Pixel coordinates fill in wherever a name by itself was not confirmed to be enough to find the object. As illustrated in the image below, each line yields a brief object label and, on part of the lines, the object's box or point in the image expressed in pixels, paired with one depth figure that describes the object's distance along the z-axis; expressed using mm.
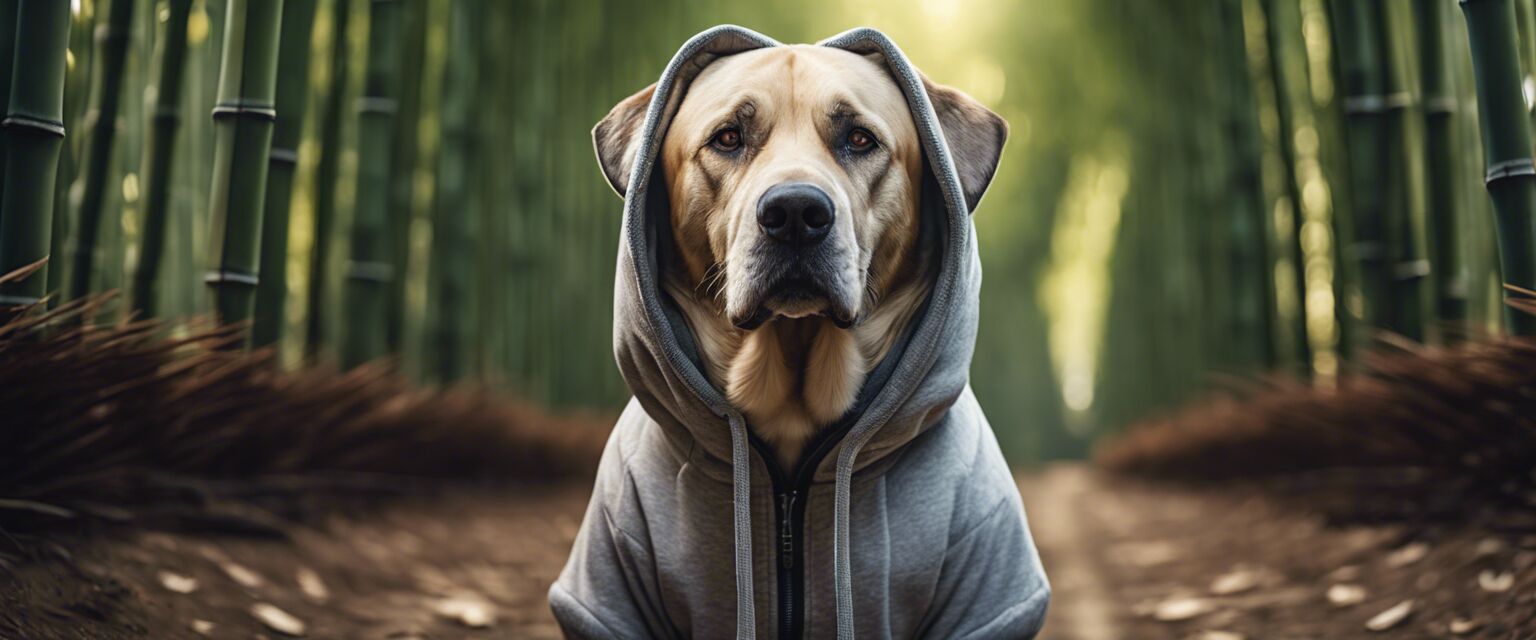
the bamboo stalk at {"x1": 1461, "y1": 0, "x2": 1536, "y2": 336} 2414
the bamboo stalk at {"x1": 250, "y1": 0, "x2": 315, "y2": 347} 3051
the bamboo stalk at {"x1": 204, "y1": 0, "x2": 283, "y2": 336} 2789
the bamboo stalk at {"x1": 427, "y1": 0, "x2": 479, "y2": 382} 4785
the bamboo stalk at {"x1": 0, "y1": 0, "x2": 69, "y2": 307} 2232
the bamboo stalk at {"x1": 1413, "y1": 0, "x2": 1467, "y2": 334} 2992
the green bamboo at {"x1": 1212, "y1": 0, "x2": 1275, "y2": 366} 5559
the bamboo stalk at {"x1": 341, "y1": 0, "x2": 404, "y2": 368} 3863
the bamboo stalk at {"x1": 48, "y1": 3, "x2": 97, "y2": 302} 2811
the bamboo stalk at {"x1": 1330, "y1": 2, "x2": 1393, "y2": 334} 3457
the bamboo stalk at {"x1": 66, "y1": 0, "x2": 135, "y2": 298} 2752
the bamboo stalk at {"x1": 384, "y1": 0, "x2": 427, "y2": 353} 4371
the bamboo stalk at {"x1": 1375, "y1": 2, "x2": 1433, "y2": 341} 3469
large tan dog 1960
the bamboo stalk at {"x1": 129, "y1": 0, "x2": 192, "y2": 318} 2930
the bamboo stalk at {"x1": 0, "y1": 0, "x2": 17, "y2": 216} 2287
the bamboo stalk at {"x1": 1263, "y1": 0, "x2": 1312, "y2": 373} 4727
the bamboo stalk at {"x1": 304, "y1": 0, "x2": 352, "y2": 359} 3766
